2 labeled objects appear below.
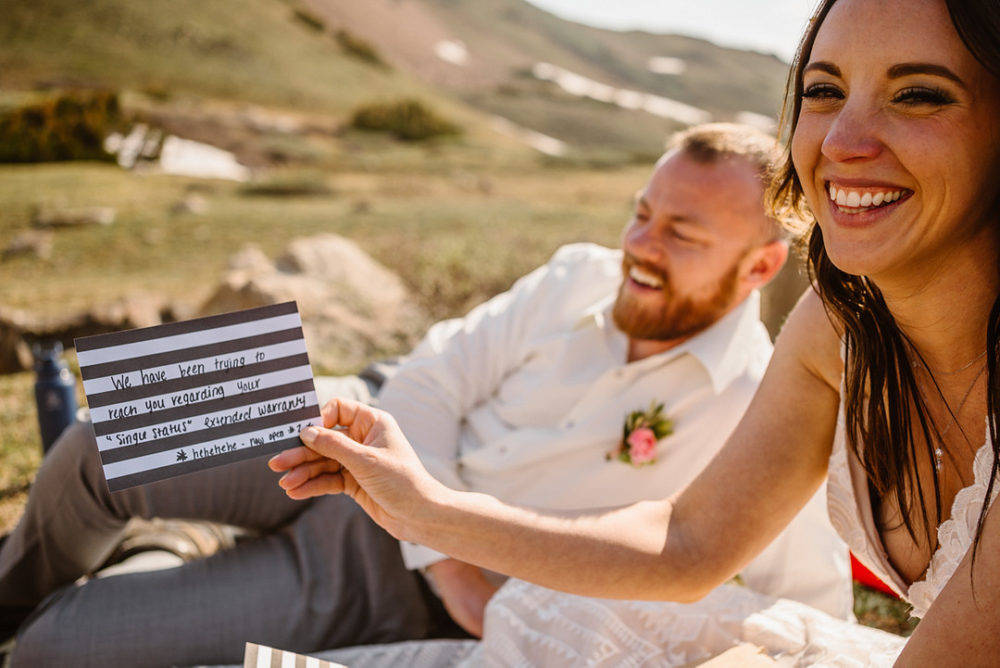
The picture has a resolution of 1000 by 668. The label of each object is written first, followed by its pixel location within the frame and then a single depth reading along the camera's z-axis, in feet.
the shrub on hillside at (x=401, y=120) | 71.82
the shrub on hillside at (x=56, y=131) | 41.04
